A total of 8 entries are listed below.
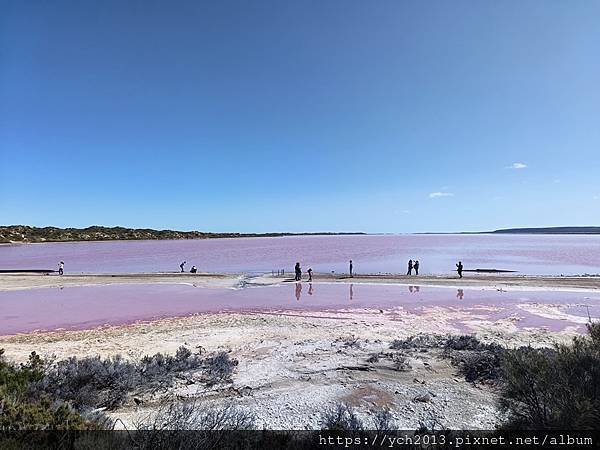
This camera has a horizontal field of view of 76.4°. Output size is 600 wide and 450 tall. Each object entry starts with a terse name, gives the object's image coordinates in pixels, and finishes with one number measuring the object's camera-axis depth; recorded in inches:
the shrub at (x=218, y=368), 339.9
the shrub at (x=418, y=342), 436.5
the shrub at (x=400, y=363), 363.9
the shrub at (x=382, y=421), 198.4
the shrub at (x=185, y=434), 156.4
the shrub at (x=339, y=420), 197.6
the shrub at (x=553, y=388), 173.6
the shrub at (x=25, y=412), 176.4
